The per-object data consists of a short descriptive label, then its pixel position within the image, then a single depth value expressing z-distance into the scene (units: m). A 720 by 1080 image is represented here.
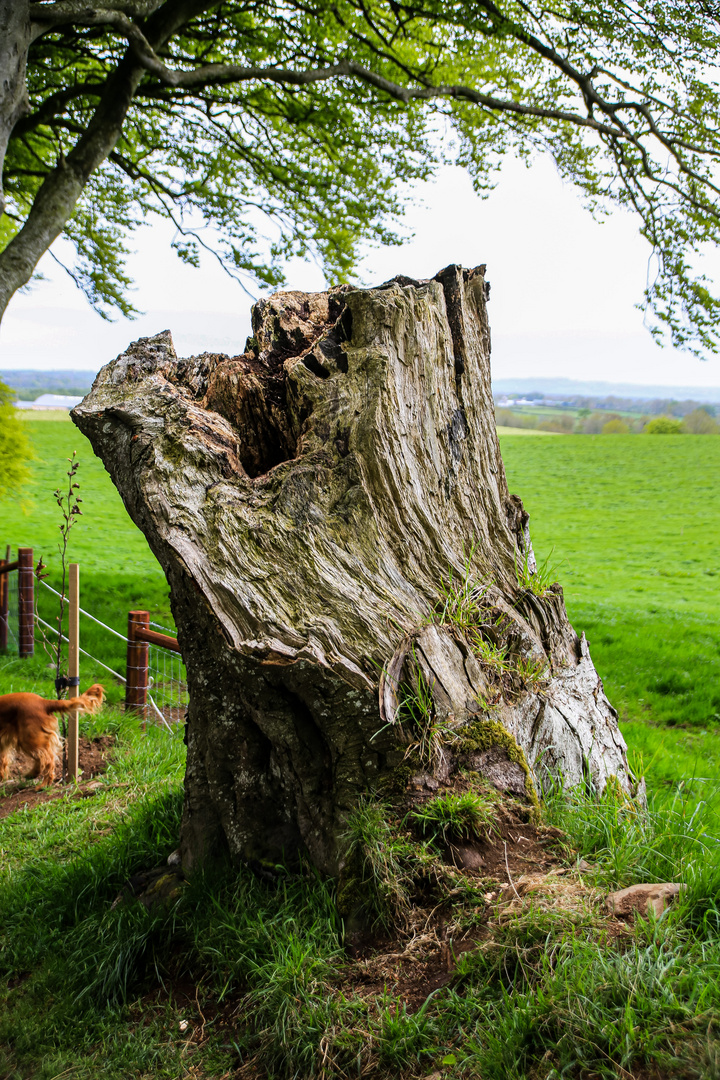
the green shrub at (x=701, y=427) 55.23
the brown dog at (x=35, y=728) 5.92
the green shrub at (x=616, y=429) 57.25
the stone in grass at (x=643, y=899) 2.37
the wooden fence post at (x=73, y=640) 5.88
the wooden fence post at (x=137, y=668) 7.39
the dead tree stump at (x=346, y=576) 2.89
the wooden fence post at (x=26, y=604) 10.05
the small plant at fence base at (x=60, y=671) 5.94
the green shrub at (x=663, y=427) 56.59
